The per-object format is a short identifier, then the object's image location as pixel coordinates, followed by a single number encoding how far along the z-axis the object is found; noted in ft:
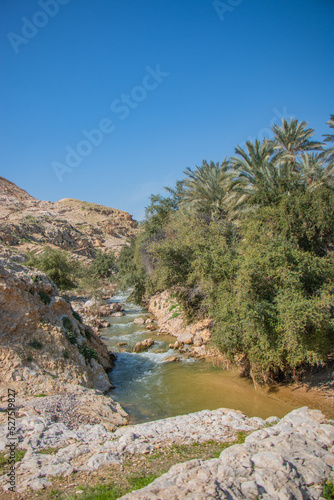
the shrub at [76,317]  47.87
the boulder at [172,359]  52.65
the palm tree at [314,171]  62.22
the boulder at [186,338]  61.41
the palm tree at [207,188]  78.02
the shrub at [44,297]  40.42
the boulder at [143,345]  59.62
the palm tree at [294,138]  75.46
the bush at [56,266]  94.73
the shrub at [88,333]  47.22
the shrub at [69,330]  40.24
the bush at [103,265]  184.24
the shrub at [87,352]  40.78
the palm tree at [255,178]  55.98
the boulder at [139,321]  85.30
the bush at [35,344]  35.57
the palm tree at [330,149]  70.90
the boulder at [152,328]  76.95
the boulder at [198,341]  58.29
